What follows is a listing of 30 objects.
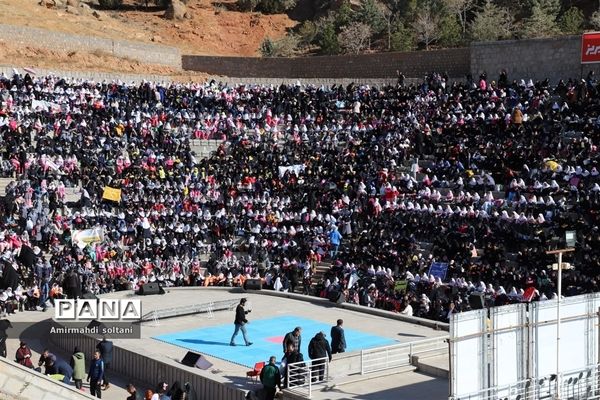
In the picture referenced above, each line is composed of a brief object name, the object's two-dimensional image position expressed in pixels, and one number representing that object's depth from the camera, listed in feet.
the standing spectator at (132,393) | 65.16
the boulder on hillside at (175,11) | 272.10
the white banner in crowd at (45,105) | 151.33
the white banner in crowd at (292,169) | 143.74
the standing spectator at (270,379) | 68.90
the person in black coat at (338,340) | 78.12
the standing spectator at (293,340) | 71.77
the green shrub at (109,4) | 278.67
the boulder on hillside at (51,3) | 246.06
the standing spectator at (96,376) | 74.02
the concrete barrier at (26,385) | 60.90
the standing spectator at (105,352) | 79.64
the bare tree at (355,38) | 244.01
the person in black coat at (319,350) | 72.16
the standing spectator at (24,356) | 75.92
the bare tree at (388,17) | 242.54
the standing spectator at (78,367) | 75.10
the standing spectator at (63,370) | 73.77
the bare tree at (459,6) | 250.37
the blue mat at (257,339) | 83.10
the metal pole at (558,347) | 60.10
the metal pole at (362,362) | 72.82
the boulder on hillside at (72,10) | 245.45
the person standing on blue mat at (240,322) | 83.10
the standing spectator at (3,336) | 80.94
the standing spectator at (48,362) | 73.51
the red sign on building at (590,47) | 142.82
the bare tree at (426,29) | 233.55
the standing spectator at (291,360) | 70.28
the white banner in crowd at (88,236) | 123.75
